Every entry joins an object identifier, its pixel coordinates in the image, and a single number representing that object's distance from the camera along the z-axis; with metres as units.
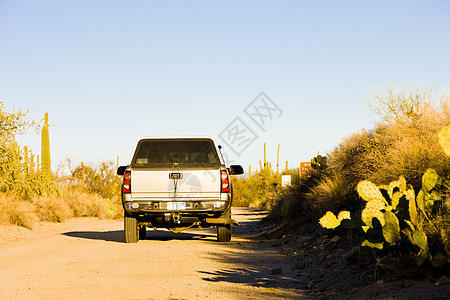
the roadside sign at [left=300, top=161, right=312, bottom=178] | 22.71
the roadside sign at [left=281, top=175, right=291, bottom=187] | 25.92
